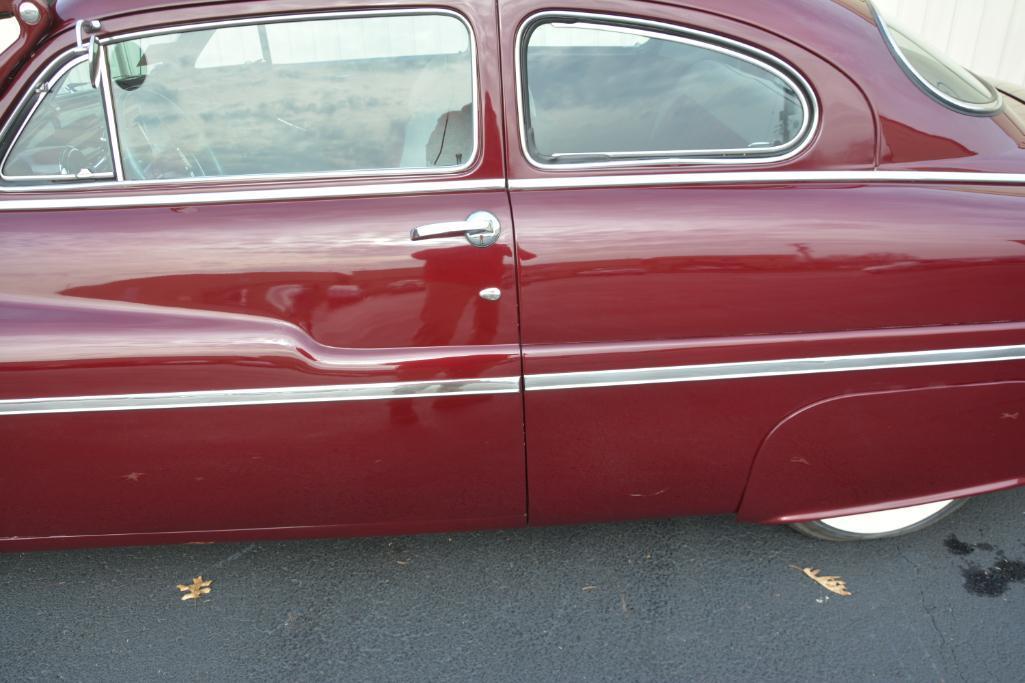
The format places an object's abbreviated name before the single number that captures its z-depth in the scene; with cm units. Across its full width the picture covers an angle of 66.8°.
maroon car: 191
